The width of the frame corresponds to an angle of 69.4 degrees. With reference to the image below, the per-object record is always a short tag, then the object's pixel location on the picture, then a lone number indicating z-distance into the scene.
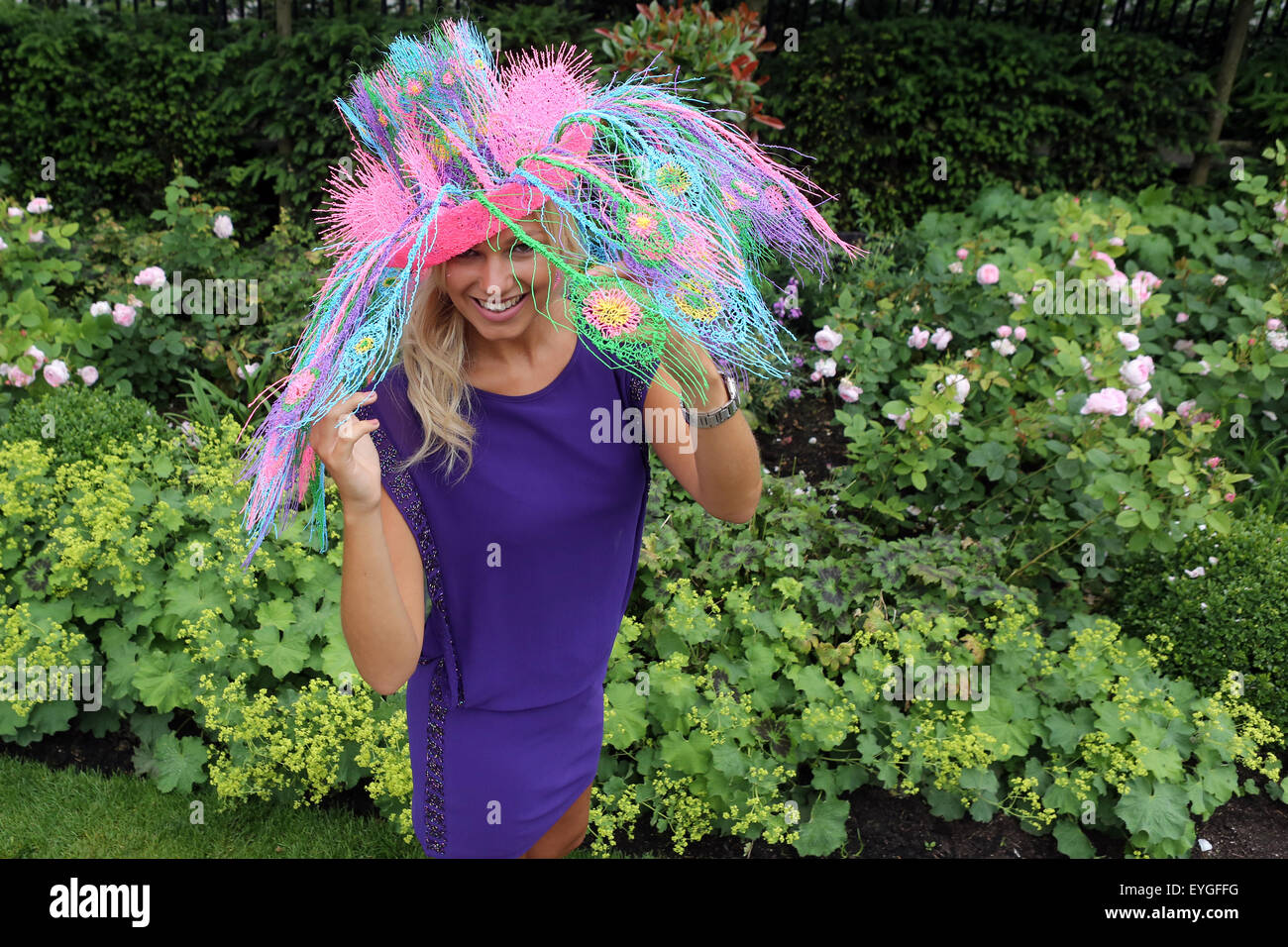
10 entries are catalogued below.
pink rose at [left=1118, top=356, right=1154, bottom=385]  3.62
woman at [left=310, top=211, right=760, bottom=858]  1.60
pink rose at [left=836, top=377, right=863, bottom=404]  4.26
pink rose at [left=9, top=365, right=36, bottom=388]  4.27
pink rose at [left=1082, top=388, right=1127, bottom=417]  3.58
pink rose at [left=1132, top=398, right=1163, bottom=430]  3.64
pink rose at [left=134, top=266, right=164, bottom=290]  4.64
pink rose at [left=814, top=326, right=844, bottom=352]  4.29
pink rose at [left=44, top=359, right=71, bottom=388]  4.23
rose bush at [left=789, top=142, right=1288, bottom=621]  3.77
